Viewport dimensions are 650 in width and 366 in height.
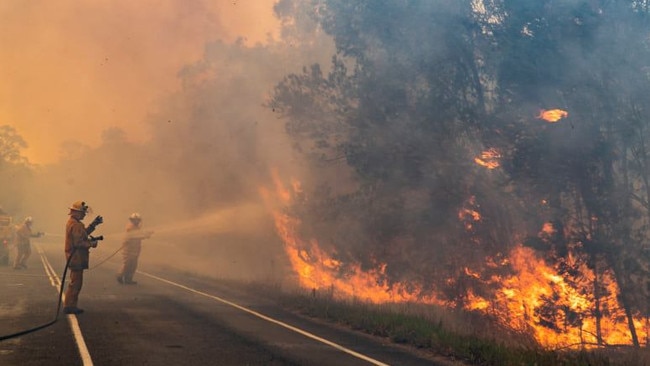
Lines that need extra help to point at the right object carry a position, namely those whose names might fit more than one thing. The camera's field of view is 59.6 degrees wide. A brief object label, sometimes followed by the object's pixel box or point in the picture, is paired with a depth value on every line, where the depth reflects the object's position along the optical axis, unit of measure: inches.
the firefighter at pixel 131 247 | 704.4
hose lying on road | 328.5
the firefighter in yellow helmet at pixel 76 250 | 431.5
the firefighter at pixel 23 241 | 868.0
